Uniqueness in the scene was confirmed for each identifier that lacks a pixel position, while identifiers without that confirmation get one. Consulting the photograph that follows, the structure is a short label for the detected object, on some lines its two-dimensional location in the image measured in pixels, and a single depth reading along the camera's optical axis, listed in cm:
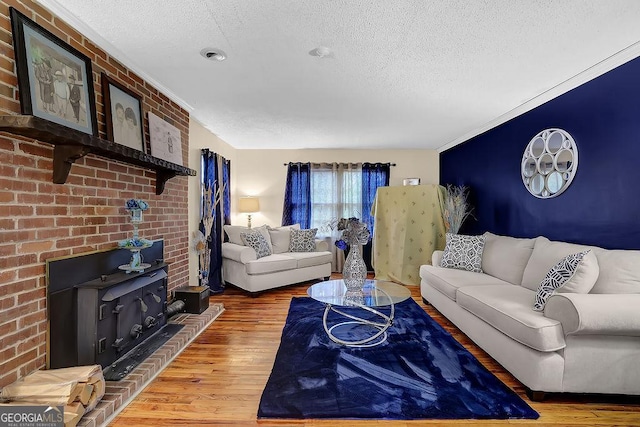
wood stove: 182
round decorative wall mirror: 287
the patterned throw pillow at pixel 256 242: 450
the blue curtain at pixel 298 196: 577
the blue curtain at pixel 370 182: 578
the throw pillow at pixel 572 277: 211
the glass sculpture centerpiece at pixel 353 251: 298
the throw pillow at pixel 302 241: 509
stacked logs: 152
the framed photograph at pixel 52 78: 162
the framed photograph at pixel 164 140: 288
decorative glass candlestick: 230
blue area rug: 180
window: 581
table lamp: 541
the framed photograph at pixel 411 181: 559
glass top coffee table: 266
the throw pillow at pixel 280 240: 504
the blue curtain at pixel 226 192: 489
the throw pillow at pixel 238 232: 471
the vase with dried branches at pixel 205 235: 390
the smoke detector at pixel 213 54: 227
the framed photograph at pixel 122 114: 229
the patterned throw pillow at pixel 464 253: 357
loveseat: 421
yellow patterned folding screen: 480
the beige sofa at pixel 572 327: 182
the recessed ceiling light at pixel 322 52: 222
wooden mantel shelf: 144
